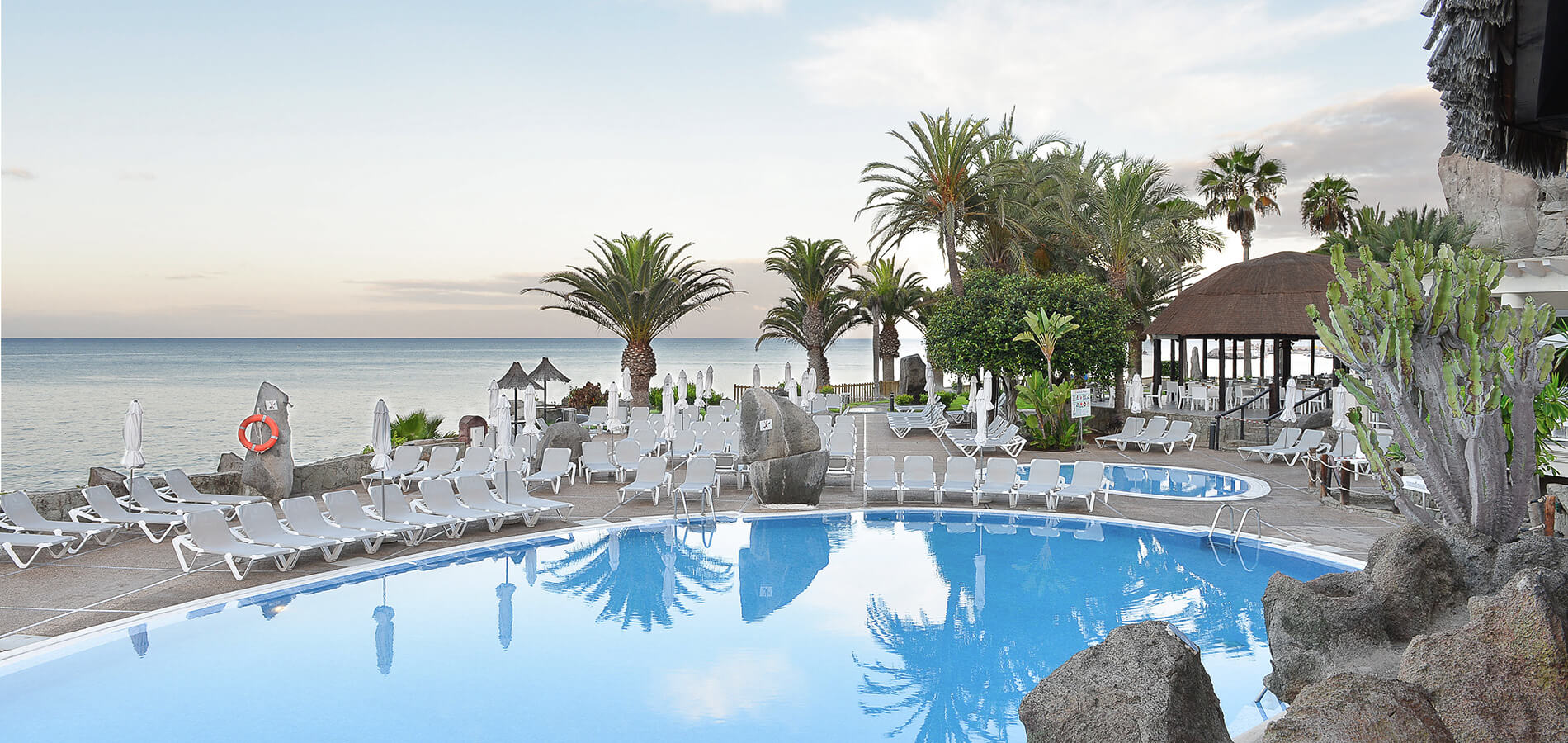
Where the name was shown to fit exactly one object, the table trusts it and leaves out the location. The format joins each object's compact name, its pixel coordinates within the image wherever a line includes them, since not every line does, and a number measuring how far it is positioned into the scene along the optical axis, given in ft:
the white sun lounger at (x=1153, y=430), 62.80
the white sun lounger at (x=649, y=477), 43.80
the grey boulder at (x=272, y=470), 42.73
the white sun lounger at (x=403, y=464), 48.57
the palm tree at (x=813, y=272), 118.62
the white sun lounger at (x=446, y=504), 37.17
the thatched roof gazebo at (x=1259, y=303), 69.51
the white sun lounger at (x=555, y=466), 47.57
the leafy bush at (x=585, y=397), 91.61
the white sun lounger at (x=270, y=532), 31.22
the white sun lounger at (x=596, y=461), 50.37
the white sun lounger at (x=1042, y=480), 41.93
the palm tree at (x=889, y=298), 123.54
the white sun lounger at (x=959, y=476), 43.50
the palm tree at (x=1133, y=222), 87.25
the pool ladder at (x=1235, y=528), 35.50
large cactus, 18.76
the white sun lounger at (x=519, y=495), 39.60
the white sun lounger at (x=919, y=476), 43.60
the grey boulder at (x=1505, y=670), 12.21
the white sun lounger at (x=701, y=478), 42.86
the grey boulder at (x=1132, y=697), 12.41
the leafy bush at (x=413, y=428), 68.90
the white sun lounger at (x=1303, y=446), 55.21
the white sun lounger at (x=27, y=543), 30.78
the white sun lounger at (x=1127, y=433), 63.82
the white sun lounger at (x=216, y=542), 29.32
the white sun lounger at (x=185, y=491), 39.11
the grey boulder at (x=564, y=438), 52.13
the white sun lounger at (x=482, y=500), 38.52
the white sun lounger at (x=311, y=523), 32.45
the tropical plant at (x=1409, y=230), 76.43
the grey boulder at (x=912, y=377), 112.16
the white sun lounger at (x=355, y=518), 34.22
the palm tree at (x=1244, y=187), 123.95
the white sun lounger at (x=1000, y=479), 42.93
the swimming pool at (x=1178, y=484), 47.29
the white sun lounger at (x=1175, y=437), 62.28
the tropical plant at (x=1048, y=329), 67.56
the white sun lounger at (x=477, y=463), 48.98
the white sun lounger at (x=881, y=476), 43.75
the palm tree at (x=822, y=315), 124.16
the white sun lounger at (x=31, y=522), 32.37
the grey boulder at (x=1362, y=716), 10.64
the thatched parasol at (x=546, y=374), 78.64
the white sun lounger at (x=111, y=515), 34.37
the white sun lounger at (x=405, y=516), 35.37
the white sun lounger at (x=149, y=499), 36.52
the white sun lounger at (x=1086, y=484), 41.65
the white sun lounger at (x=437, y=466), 48.60
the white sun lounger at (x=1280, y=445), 56.90
